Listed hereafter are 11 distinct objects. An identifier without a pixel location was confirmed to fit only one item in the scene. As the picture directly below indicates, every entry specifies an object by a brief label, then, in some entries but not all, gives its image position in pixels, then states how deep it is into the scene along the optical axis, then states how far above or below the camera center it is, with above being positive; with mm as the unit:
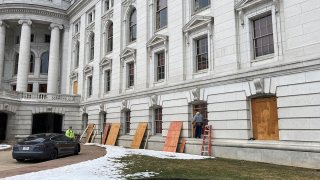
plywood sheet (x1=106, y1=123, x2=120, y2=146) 27391 -1510
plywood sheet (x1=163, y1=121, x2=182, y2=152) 20512 -1303
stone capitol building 14516 +3166
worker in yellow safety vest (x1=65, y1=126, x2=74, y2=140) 26703 -1377
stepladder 18141 -1453
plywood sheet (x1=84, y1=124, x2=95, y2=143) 31641 -1424
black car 15545 -1573
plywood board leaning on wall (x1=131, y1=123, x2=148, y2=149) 24000 -1402
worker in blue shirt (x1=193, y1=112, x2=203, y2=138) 19141 -203
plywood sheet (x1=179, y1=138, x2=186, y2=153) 19875 -1798
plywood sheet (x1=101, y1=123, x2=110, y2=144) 28884 -1392
